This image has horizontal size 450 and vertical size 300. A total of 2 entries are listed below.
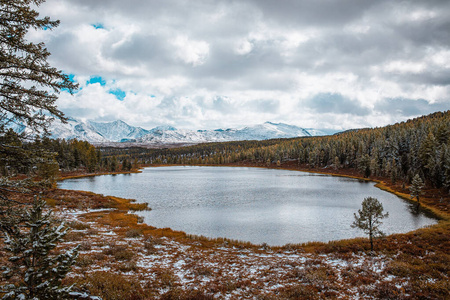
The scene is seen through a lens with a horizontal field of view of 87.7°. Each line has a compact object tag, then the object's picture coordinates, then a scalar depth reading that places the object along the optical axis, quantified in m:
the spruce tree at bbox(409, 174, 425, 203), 53.33
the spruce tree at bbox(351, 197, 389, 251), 24.31
